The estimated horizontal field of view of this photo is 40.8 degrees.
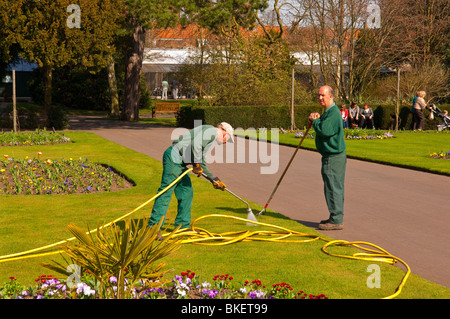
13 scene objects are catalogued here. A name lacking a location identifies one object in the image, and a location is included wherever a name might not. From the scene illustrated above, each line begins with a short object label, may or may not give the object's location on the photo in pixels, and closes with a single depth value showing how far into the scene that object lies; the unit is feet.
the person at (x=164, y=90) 166.91
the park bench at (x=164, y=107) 107.34
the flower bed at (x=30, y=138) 61.36
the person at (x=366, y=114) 82.69
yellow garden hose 21.17
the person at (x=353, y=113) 81.56
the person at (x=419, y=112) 82.23
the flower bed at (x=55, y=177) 35.42
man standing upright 25.48
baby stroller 82.99
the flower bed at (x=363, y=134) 70.33
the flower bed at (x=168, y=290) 15.51
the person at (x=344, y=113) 77.91
